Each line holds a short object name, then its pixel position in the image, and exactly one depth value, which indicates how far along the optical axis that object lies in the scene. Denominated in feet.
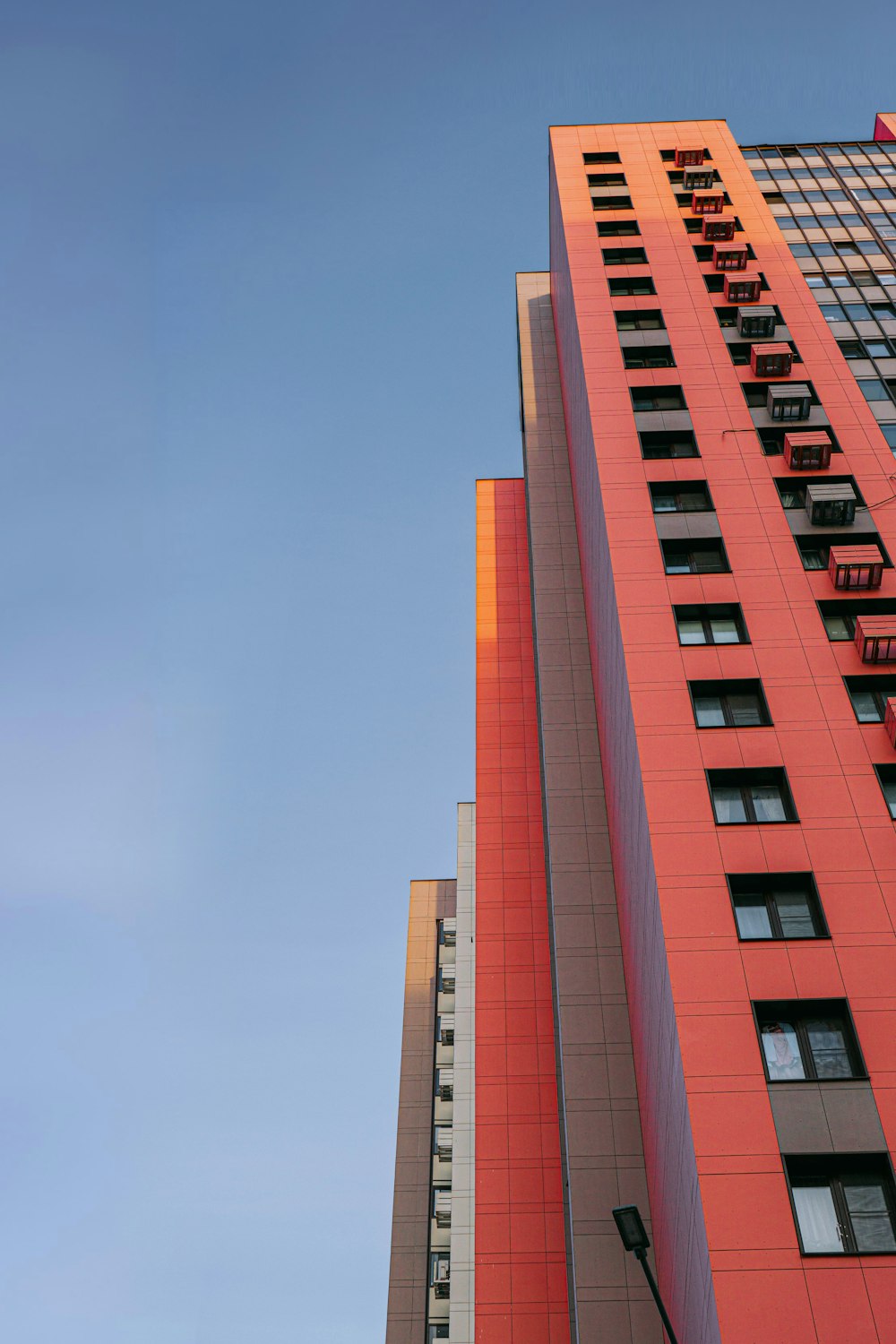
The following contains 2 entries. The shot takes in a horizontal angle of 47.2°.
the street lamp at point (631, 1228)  64.95
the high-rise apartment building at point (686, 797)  82.17
